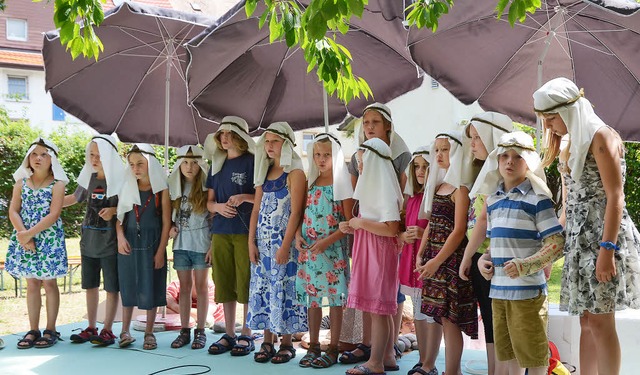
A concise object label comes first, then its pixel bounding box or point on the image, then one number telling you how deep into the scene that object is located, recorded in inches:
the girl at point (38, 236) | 240.4
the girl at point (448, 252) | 172.4
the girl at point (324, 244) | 203.2
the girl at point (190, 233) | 235.1
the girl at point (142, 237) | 236.4
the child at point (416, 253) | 188.4
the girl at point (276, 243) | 211.8
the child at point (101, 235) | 239.6
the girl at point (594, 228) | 135.3
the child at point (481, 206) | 167.6
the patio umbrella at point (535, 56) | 217.0
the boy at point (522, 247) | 144.3
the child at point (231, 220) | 223.9
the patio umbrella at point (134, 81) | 264.7
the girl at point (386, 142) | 209.0
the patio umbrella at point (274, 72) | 229.8
